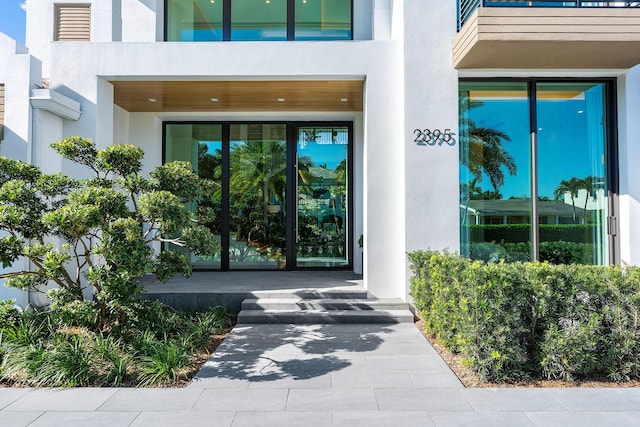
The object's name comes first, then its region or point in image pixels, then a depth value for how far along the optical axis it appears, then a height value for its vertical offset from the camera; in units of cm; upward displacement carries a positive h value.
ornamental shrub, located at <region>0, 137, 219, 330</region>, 446 +6
